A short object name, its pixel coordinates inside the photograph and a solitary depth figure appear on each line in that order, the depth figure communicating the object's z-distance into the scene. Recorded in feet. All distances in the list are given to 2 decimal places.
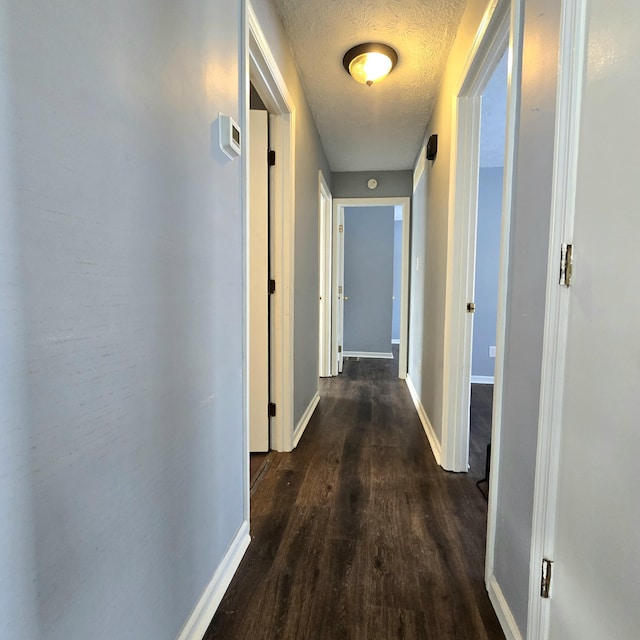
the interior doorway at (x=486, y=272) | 13.28
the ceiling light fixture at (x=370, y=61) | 6.82
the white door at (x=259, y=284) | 7.30
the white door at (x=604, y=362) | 2.12
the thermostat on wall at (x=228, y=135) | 3.93
